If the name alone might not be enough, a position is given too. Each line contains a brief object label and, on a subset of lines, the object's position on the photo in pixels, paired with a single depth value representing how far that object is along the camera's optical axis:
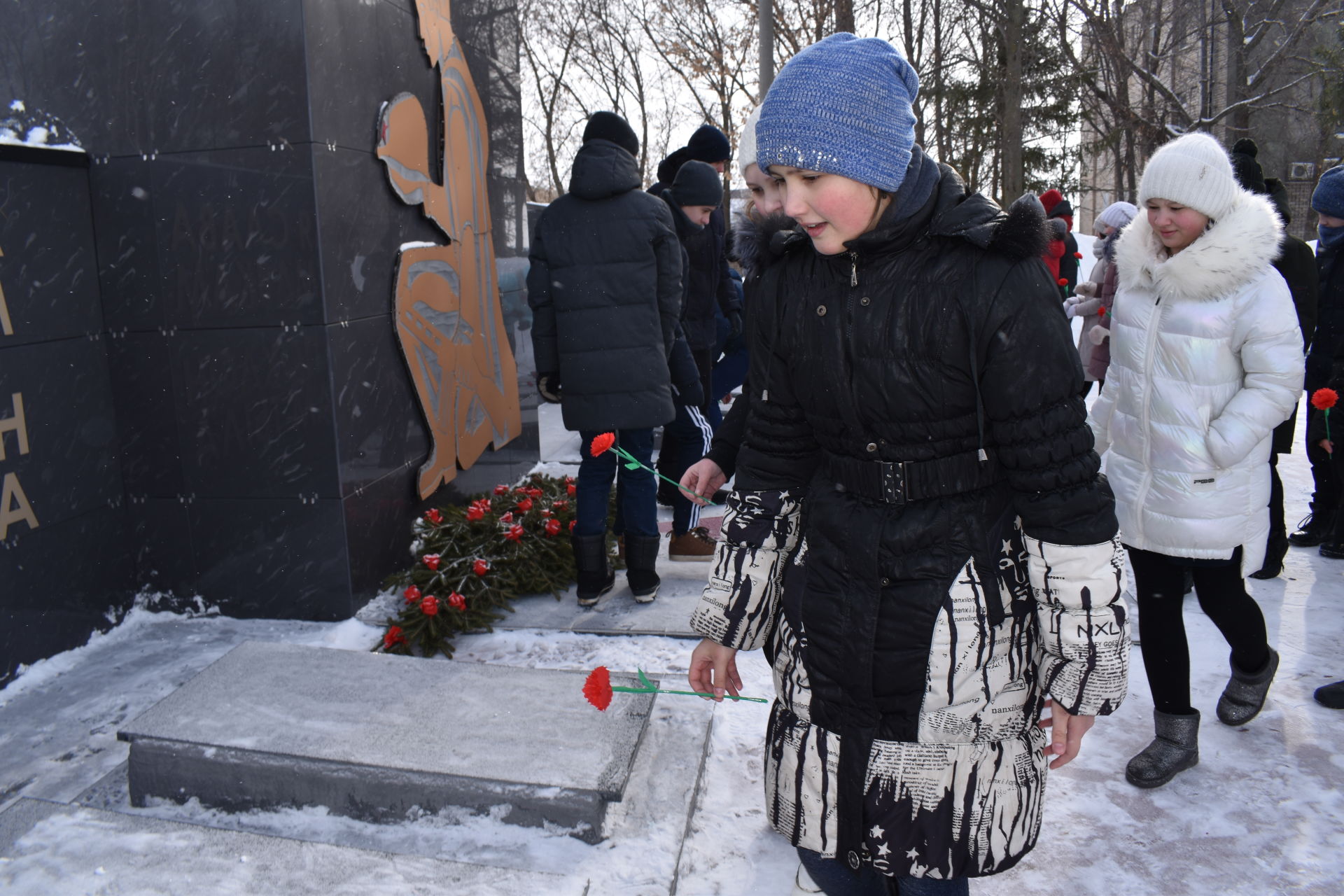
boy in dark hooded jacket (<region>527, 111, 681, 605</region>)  4.39
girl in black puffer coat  1.62
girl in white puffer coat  2.88
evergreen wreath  4.22
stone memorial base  2.74
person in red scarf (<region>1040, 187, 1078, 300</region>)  10.41
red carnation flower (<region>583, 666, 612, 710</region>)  2.57
